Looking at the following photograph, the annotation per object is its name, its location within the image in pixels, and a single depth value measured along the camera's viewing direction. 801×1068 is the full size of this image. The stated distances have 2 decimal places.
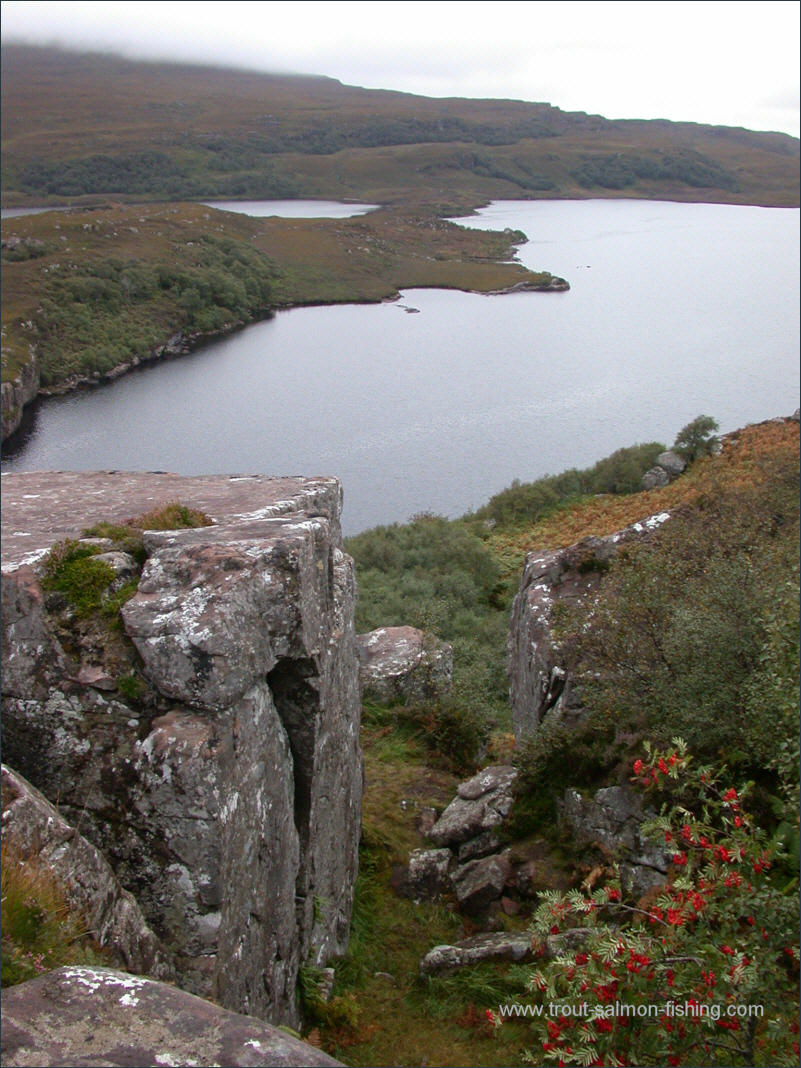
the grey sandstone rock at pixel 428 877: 13.32
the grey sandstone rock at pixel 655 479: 51.31
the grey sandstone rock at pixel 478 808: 13.88
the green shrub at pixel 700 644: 9.59
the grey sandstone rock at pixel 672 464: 52.00
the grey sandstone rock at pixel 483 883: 12.52
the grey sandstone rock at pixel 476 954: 11.00
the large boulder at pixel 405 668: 21.31
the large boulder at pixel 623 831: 10.91
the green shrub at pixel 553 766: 12.95
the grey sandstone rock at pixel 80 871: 6.44
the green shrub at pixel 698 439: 51.84
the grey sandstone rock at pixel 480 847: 13.54
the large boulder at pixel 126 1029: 4.22
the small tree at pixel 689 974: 5.53
